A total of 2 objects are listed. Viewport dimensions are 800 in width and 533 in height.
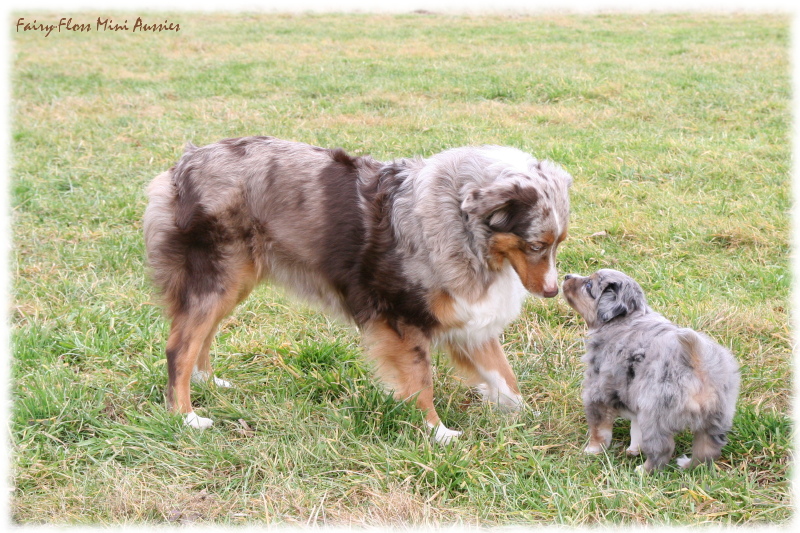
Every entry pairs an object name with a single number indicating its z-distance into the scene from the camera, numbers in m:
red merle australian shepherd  4.14
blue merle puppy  3.54
